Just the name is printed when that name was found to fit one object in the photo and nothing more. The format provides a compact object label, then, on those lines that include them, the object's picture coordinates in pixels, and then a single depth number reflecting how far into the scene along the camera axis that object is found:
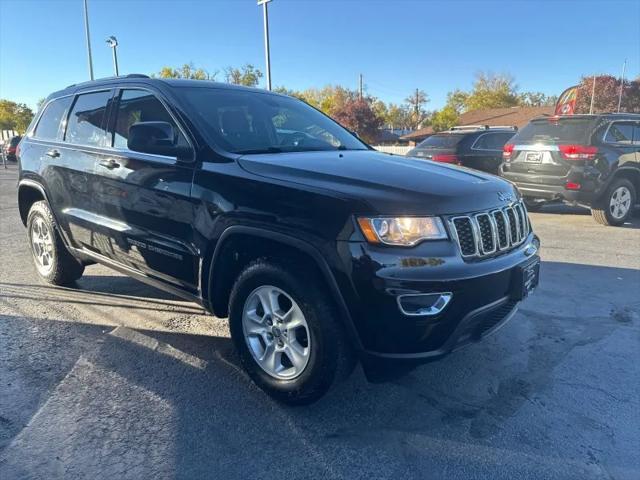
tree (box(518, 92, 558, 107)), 76.25
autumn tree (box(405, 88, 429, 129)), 85.81
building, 43.62
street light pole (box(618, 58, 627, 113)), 43.22
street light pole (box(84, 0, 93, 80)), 25.82
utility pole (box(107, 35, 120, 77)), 25.75
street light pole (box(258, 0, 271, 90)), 19.45
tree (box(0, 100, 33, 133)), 60.16
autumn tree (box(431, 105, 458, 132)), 56.12
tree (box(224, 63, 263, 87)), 44.62
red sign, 16.20
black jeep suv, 2.45
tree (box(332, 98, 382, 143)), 44.84
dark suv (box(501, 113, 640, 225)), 7.95
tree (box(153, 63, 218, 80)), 44.89
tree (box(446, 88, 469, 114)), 70.25
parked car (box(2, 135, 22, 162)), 28.19
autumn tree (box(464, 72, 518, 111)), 64.50
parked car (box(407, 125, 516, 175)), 10.79
